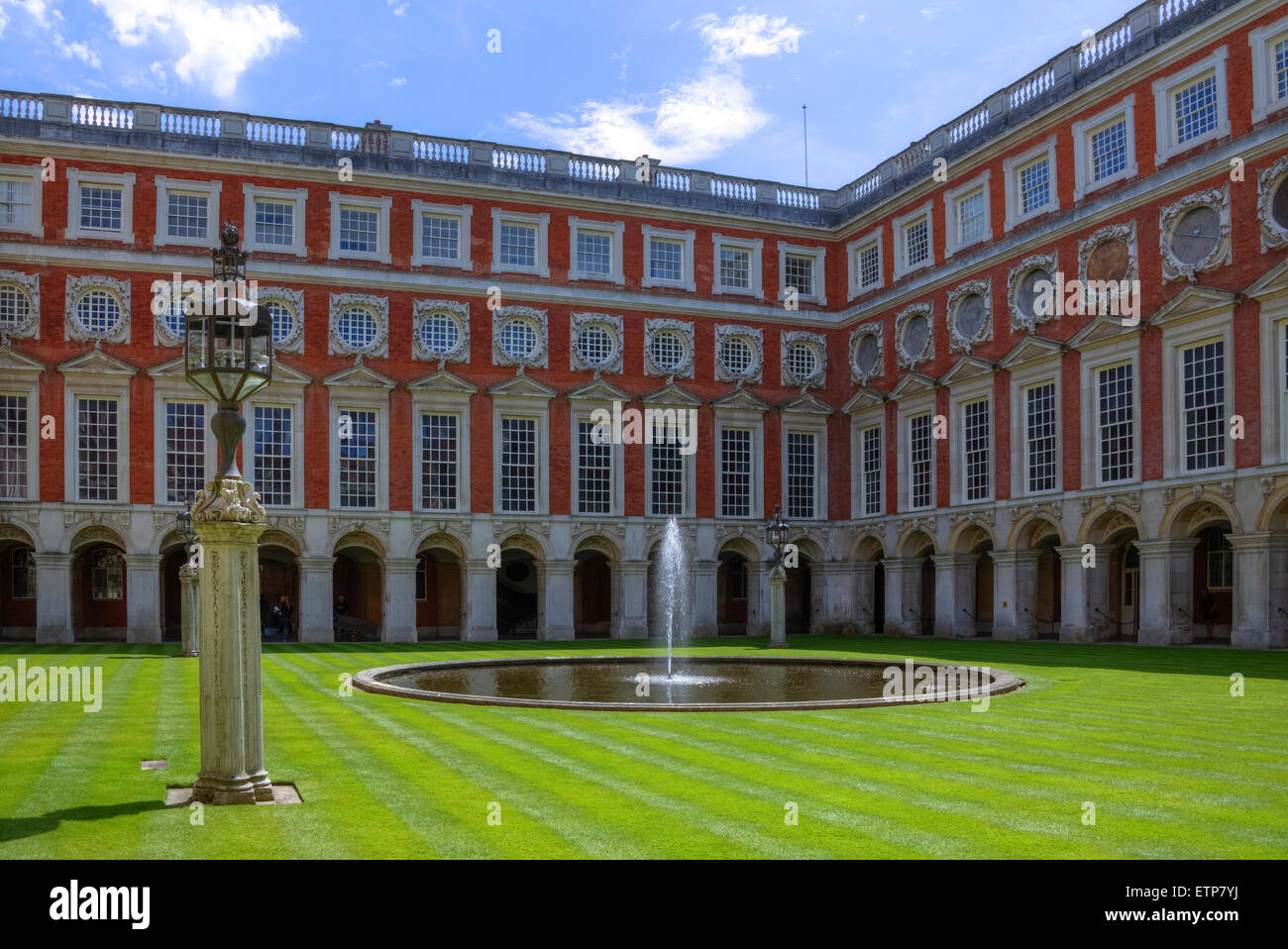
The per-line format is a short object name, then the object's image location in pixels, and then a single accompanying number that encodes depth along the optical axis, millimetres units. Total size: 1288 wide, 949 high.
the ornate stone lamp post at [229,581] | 10594
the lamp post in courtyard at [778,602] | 34938
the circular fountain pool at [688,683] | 18281
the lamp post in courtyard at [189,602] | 29516
